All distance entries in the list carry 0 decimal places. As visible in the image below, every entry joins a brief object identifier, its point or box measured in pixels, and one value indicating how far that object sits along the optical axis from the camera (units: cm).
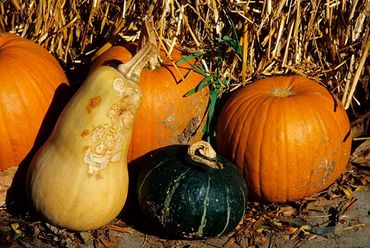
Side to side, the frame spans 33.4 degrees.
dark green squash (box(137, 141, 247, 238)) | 353
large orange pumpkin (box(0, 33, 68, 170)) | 371
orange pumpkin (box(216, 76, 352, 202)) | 388
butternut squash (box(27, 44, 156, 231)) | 340
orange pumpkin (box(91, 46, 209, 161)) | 391
